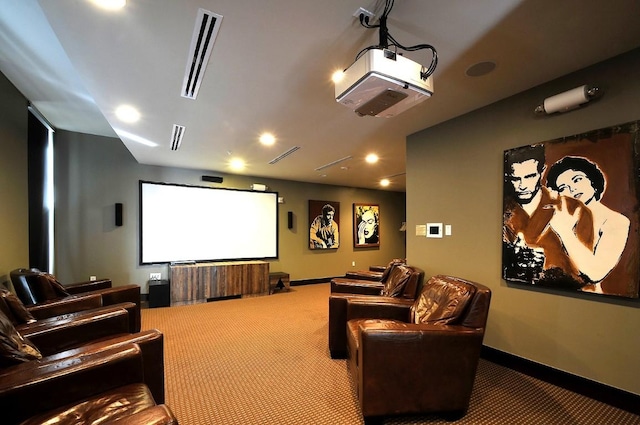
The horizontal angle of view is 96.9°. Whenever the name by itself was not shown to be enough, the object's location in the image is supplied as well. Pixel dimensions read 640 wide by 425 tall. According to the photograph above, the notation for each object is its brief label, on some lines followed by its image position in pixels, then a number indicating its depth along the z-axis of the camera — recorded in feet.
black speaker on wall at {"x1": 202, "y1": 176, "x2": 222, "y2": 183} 18.98
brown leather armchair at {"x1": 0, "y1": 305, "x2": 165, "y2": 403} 4.91
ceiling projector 5.02
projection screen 17.38
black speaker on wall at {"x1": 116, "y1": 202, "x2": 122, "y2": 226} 16.42
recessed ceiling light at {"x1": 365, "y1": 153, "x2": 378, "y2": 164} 15.05
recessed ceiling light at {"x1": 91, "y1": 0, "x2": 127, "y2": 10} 4.91
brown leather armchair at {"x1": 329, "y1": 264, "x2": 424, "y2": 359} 9.39
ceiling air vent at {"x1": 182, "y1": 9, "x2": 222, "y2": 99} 5.38
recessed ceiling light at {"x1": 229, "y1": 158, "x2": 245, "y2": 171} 16.24
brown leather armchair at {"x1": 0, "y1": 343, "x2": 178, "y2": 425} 3.94
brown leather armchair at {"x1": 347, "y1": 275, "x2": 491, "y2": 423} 5.98
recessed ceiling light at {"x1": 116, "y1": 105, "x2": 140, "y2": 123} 9.34
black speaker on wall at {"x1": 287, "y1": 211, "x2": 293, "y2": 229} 22.31
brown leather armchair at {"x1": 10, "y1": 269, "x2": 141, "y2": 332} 8.33
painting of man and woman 6.45
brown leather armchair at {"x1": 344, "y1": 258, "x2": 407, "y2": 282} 12.84
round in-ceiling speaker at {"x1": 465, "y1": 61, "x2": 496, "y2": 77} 6.85
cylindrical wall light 6.86
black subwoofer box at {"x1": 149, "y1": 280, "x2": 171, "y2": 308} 15.98
